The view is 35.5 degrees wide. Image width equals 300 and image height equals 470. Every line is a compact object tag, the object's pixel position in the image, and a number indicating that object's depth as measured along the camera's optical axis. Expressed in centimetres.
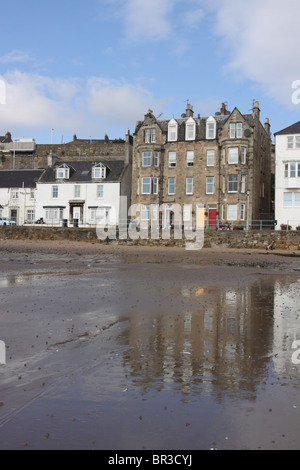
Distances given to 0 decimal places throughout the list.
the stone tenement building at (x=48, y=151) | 7944
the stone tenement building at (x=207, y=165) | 5234
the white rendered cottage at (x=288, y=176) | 4931
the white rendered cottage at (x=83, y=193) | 6025
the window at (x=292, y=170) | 4934
